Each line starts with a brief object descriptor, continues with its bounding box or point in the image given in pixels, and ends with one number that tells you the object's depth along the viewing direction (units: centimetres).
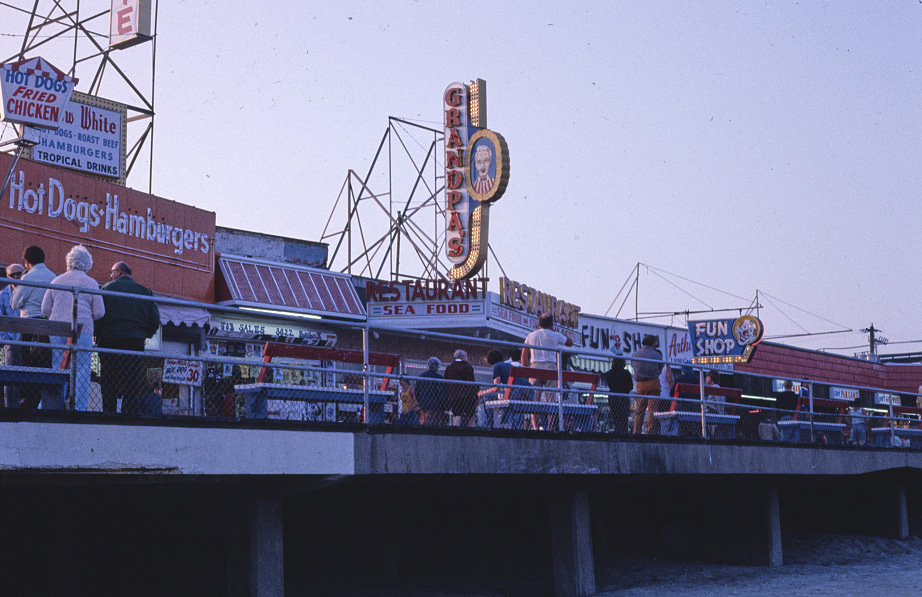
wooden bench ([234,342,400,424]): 1102
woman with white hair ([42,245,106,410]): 950
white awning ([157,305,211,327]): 1897
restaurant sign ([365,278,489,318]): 2797
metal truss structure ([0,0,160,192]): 2552
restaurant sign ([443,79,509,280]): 3006
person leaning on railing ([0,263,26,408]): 930
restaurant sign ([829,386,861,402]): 4406
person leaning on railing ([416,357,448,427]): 1252
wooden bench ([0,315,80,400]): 909
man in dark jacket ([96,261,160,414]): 973
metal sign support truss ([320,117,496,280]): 3219
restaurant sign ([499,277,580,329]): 2934
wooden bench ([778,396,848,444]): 1855
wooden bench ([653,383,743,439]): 1585
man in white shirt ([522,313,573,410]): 1456
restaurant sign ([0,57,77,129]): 1650
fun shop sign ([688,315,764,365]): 3688
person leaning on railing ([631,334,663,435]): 1543
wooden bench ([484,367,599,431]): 1334
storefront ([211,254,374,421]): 2325
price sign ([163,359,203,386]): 1050
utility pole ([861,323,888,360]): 7919
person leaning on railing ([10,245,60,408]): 948
